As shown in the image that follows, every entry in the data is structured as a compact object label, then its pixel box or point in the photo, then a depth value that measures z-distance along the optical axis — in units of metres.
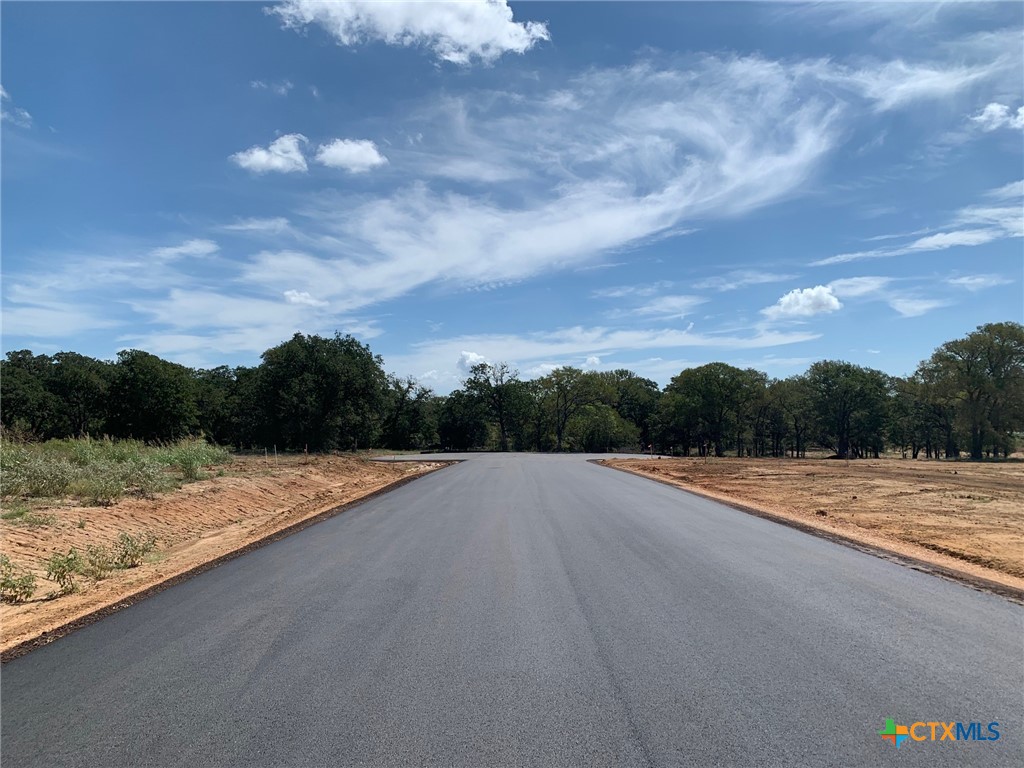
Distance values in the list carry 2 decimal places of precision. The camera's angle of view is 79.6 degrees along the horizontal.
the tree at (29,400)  56.00
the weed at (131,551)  9.66
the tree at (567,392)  85.31
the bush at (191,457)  19.40
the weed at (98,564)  8.72
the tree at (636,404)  96.94
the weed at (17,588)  7.39
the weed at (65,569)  8.02
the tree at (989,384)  49.44
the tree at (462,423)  83.00
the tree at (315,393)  52.41
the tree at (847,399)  69.25
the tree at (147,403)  50.31
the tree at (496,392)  82.39
